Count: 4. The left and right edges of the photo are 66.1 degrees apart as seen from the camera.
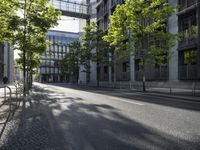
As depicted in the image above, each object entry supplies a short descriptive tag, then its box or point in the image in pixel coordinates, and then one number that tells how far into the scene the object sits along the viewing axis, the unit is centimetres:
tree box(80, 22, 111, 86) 2530
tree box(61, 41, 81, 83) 3264
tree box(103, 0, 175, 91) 1400
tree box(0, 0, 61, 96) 1113
